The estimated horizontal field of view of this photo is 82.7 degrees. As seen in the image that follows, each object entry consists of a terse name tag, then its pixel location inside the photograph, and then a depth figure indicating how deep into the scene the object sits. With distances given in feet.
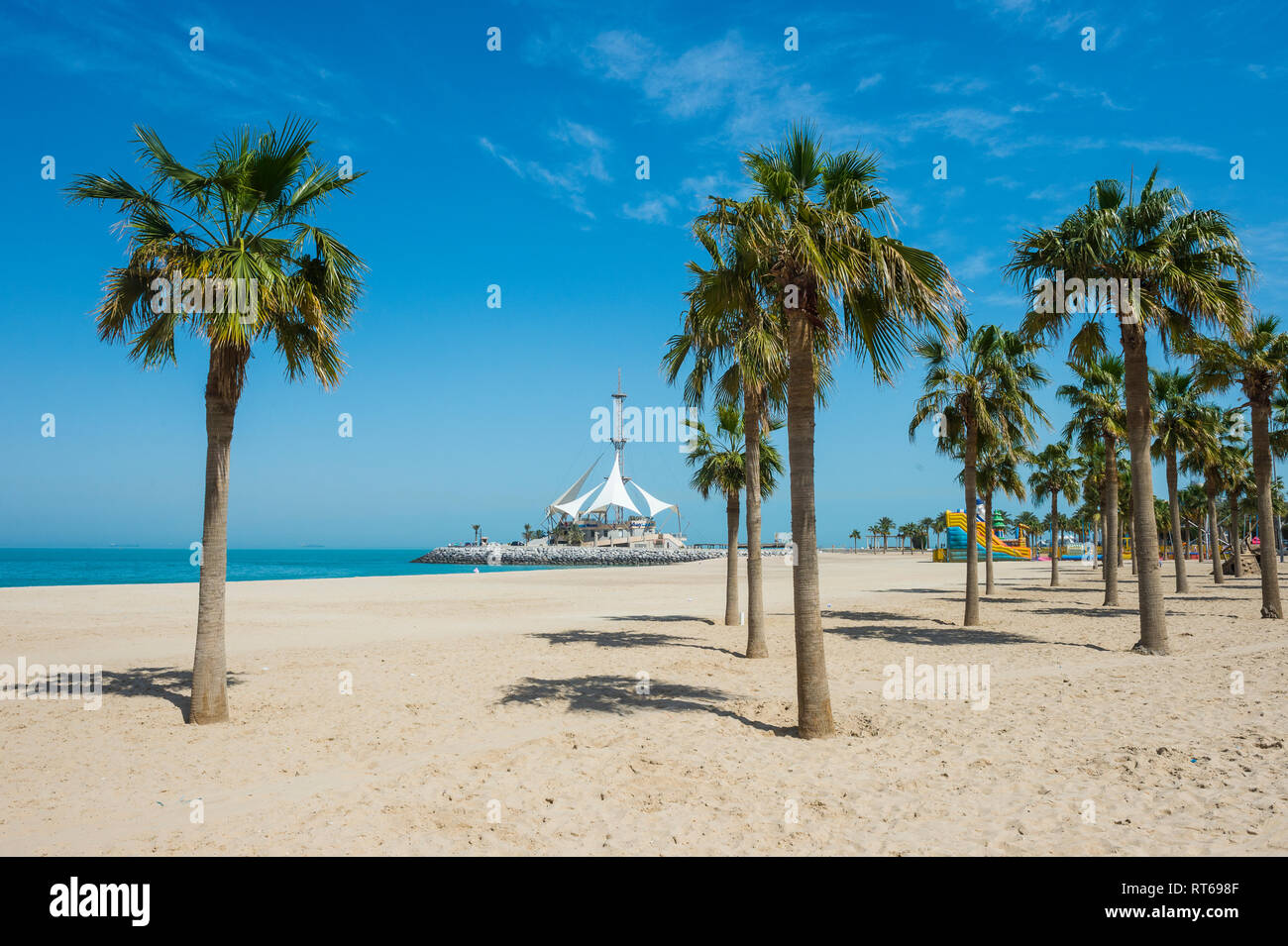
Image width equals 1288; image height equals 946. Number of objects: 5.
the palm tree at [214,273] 29.94
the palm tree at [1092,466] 81.82
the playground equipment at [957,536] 291.99
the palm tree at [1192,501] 222.07
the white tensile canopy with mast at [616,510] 480.64
